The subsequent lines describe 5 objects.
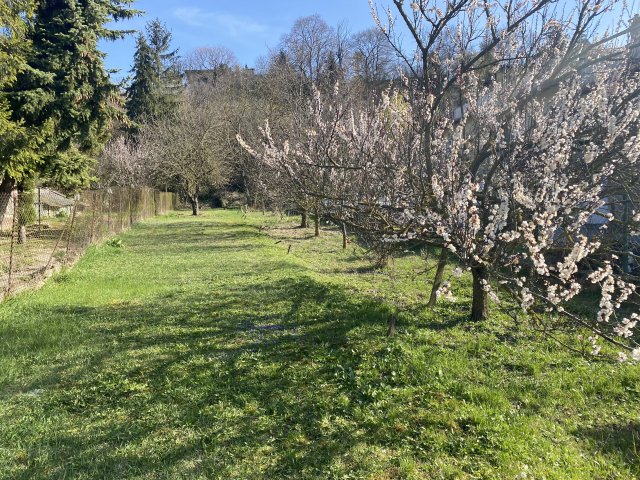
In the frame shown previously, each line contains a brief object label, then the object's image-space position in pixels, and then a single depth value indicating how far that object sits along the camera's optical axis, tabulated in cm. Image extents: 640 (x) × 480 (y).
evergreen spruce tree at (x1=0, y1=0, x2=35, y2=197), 1010
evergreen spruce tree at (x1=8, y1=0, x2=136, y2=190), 1438
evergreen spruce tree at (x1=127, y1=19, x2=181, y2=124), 3791
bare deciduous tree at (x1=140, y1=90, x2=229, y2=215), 2823
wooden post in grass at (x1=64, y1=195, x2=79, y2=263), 1022
